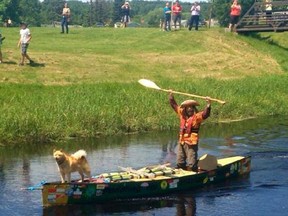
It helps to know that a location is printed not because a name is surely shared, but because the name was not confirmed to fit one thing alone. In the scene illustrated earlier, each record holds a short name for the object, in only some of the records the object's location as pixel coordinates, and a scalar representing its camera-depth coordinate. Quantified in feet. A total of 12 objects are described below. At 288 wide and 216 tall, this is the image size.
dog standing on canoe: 46.65
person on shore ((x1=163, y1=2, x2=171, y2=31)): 130.00
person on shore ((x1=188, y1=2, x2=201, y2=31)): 131.90
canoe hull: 46.98
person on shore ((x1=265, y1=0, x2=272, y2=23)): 134.76
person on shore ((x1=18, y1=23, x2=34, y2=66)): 97.04
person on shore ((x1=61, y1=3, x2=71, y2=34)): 126.93
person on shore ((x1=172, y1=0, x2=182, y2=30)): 132.22
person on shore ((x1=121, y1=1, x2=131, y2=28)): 139.95
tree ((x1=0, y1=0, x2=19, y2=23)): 210.18
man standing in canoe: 52.39
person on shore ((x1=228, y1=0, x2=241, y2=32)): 133.49
